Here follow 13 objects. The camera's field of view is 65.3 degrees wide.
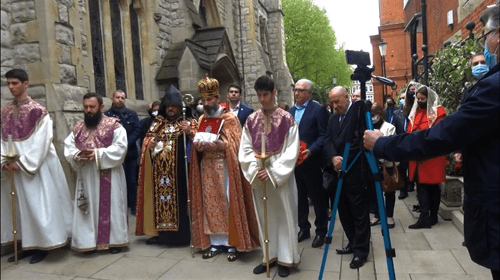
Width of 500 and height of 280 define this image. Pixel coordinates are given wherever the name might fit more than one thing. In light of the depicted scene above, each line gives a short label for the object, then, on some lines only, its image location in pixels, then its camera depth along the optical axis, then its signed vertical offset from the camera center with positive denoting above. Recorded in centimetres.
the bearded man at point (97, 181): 457 -56
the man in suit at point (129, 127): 635 +8
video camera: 303 +41
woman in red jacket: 521 -72
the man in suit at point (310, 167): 495 -58
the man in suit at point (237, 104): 592 +35
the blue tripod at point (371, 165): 292 -37
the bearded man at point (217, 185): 438 -67
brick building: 913 +370
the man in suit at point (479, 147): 184 -16
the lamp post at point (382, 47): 1653 +303
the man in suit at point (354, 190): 399 -72
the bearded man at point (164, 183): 493 -66
